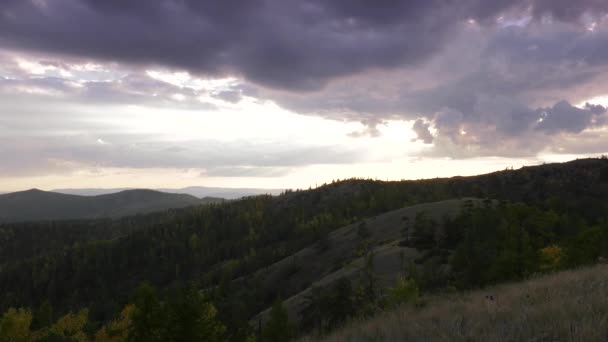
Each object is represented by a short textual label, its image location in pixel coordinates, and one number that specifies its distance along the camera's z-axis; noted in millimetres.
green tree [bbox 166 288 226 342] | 24625
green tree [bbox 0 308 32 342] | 66756
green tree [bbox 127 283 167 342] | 35188
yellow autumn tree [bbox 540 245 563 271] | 28578
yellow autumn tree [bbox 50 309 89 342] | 69812
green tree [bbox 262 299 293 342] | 30628
